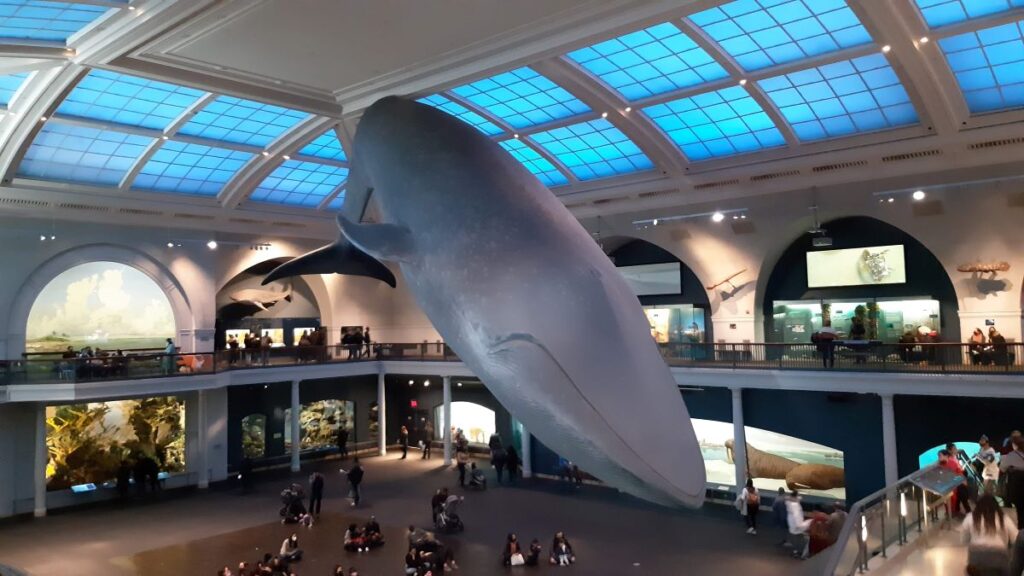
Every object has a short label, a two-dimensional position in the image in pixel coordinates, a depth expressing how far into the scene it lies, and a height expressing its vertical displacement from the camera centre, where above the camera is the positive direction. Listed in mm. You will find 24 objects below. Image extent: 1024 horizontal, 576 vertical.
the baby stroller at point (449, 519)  17375 -4839
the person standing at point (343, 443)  28641 -4705
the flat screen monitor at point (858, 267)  22547 +1831
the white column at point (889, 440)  17906 -3187
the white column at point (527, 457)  24953 -4743
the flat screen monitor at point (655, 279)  27766 +1897
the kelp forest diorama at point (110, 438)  22656 -3547
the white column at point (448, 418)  26766 -3483
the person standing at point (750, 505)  17219 -4589
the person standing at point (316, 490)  19406 -4506
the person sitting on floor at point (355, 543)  15938 -4932
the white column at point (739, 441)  20438 -3533
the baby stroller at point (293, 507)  18844 -4802
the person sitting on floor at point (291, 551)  14811 -4765
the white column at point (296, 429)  26547 -3745
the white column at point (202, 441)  24922 -3906
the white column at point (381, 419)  29656 -3896
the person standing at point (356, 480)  20297 -4408
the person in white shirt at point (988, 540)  7605 -2520
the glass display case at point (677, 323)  27234 +59
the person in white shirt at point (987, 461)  13102 -2842
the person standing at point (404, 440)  28562 -4638
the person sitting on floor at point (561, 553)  14680 -4863
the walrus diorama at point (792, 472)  20078 -4533
